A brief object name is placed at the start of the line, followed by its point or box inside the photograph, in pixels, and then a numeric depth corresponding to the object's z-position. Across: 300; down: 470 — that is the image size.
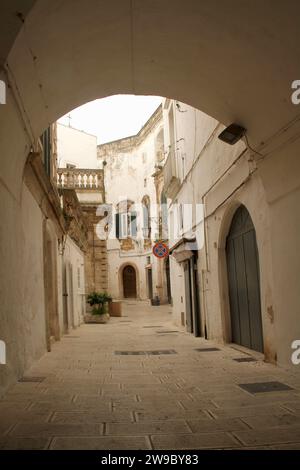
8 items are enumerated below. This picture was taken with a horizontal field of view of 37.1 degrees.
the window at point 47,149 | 9.17
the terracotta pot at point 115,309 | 20.47
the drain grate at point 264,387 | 4.66
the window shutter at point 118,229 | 33.25
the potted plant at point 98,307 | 17.42
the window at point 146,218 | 31.67
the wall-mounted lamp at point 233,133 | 6.29
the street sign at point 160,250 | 13.67
